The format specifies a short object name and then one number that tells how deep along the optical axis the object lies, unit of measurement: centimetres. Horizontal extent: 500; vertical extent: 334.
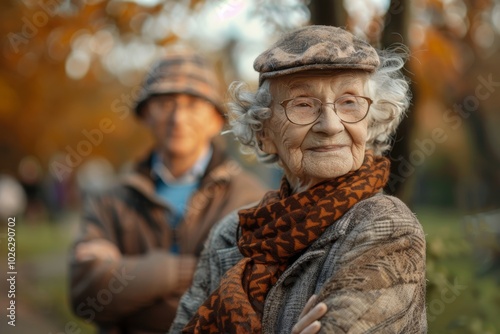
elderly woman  269
